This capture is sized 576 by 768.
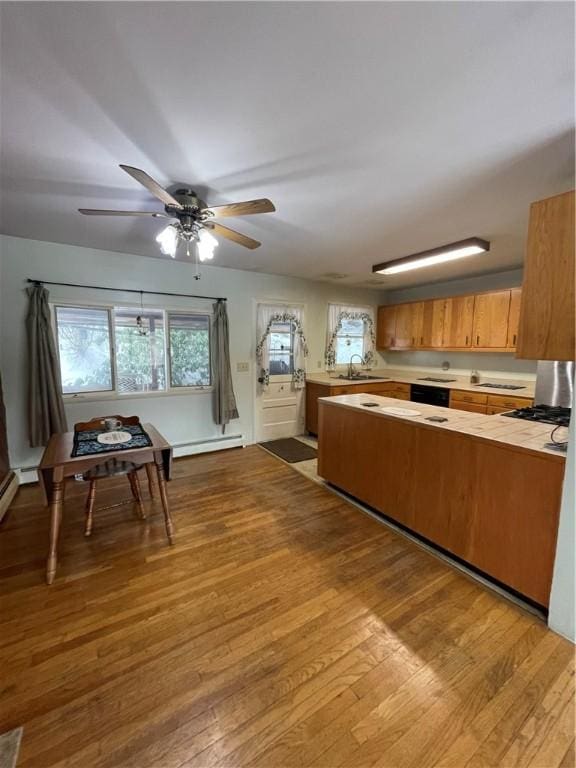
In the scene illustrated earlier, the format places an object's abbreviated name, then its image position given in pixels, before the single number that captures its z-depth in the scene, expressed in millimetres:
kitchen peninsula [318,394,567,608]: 1689
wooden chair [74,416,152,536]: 2281
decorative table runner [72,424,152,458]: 2070
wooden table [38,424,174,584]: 1906
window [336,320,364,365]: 5262
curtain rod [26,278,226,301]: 3108
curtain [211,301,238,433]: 3998
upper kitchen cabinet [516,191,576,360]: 1450
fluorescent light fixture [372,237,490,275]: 2936
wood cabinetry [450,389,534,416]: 3544
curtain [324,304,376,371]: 5066
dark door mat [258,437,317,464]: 4012
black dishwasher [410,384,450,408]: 4242
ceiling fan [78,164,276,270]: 1737
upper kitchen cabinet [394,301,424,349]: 4871
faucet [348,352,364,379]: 5207
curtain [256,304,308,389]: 4414
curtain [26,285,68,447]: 3012
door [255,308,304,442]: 4582
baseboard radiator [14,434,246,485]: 3988
